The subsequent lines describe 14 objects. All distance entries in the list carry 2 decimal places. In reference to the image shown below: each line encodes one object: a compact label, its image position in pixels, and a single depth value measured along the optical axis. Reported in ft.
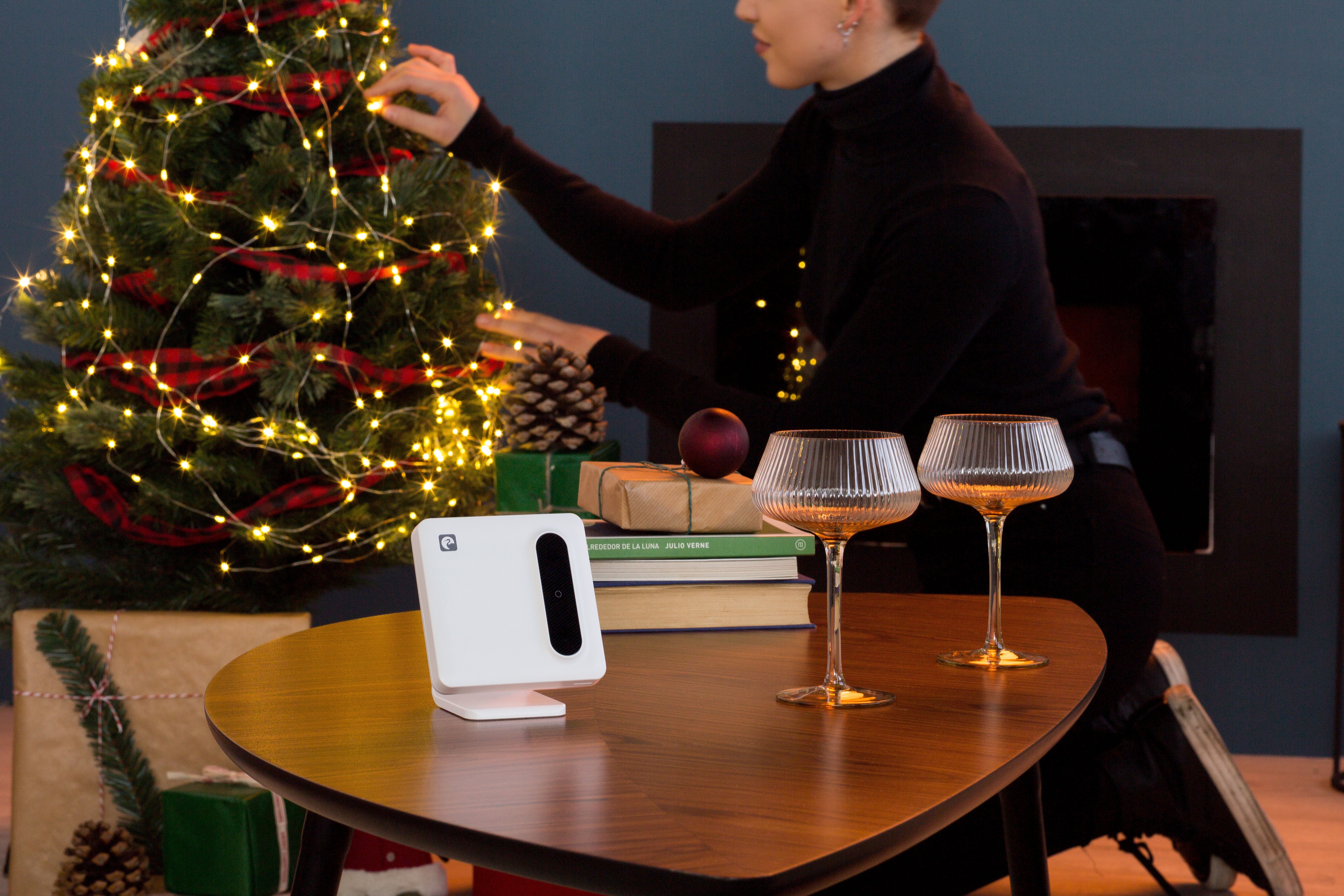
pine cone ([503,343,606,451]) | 10.45
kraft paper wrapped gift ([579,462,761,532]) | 8.14
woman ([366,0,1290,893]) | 9.51
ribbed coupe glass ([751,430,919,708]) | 7.50
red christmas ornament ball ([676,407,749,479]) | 8.31
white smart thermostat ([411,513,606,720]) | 7.34
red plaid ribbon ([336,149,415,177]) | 10.58
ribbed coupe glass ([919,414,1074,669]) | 8.02
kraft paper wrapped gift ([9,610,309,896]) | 10.40
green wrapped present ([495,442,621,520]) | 10.27
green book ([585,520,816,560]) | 8.08
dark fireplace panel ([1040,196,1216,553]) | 14.58
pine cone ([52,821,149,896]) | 10.24
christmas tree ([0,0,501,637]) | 10.28
